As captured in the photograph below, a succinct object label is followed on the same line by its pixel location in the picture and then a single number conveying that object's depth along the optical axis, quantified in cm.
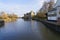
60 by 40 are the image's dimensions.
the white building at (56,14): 820
